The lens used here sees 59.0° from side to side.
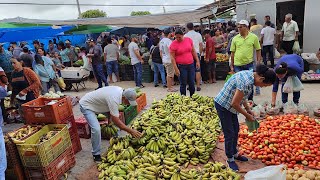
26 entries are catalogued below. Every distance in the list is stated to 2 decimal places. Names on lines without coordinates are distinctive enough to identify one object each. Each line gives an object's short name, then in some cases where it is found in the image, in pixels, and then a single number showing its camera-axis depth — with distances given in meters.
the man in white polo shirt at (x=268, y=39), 10.29
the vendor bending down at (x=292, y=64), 6.15
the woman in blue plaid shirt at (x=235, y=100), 3.82
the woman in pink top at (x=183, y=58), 7.63
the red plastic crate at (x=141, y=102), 8.02
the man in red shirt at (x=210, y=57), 9.81
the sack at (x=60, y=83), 9.73
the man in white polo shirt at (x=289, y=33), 10.06
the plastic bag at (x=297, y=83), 6.34
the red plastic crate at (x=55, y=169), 4.36
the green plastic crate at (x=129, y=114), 7.05
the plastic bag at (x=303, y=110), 6.47
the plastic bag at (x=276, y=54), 11.27
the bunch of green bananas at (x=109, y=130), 6.13
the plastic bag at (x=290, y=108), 6.49
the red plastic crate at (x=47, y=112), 4.97
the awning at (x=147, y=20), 12.93
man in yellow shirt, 6.98
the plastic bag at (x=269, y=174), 3.29
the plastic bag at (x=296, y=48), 10.39
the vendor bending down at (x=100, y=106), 4.62
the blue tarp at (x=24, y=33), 10.30
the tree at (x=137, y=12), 56.19
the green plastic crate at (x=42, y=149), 4.25
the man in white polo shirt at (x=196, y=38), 9.11
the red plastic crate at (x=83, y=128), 6.30
